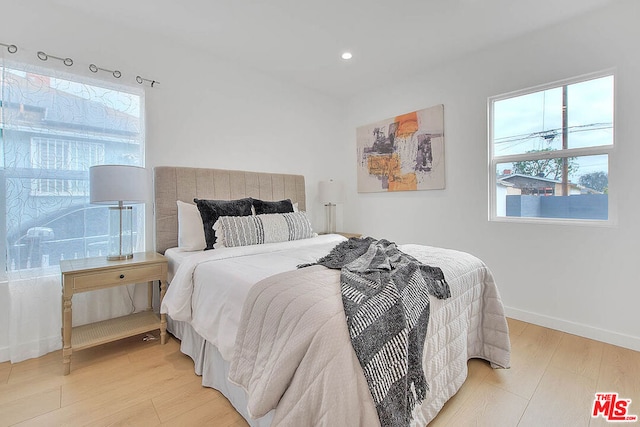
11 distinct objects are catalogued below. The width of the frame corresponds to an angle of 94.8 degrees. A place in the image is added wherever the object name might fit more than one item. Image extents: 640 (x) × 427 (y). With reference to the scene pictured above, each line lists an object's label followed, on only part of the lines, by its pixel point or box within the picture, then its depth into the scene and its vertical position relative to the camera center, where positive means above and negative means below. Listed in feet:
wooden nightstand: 6.15 -1.70
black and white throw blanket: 3.33 -1.42
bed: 3.17 -1.77
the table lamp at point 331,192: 12.28 +0.74
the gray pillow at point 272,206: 9.07 +0.10
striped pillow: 7.79 -0.54
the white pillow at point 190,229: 7.88 -0.54
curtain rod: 6.53 +3.62
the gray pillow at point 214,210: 7.85 -0.02
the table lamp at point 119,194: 6.78 +0.34
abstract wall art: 10.64 +2.27
